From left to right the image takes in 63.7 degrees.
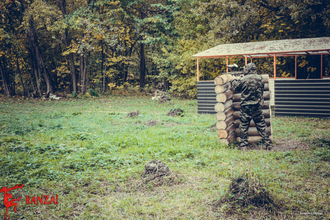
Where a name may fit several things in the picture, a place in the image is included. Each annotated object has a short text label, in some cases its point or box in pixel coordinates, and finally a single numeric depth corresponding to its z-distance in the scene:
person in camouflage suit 7.23
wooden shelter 12.17
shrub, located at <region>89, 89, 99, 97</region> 24.75
